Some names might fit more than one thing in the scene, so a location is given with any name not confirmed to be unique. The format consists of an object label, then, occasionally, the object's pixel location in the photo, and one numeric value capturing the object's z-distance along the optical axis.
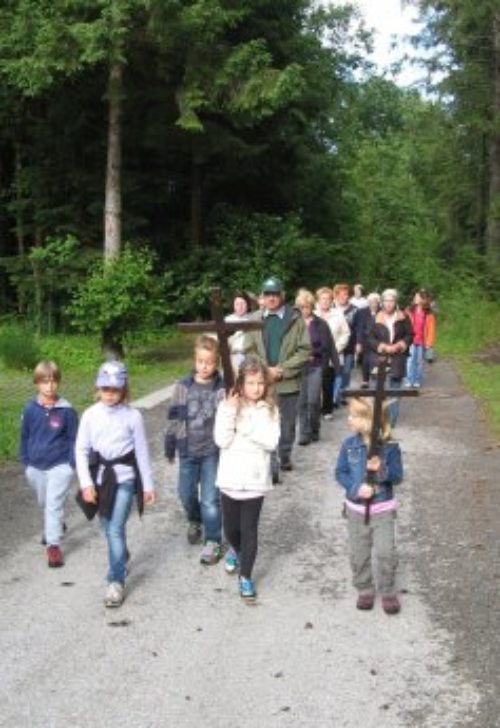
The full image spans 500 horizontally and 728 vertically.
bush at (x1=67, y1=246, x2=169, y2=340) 18.61
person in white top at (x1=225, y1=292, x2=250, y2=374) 9.89
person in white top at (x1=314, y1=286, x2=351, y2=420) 13.07
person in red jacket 17.39
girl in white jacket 6.16
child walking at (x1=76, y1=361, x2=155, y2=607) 6.12
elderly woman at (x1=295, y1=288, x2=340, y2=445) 11.48
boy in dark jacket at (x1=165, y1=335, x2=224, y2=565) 6.91
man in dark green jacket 9.63
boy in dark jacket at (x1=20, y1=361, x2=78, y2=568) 6.96
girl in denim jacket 5.92
